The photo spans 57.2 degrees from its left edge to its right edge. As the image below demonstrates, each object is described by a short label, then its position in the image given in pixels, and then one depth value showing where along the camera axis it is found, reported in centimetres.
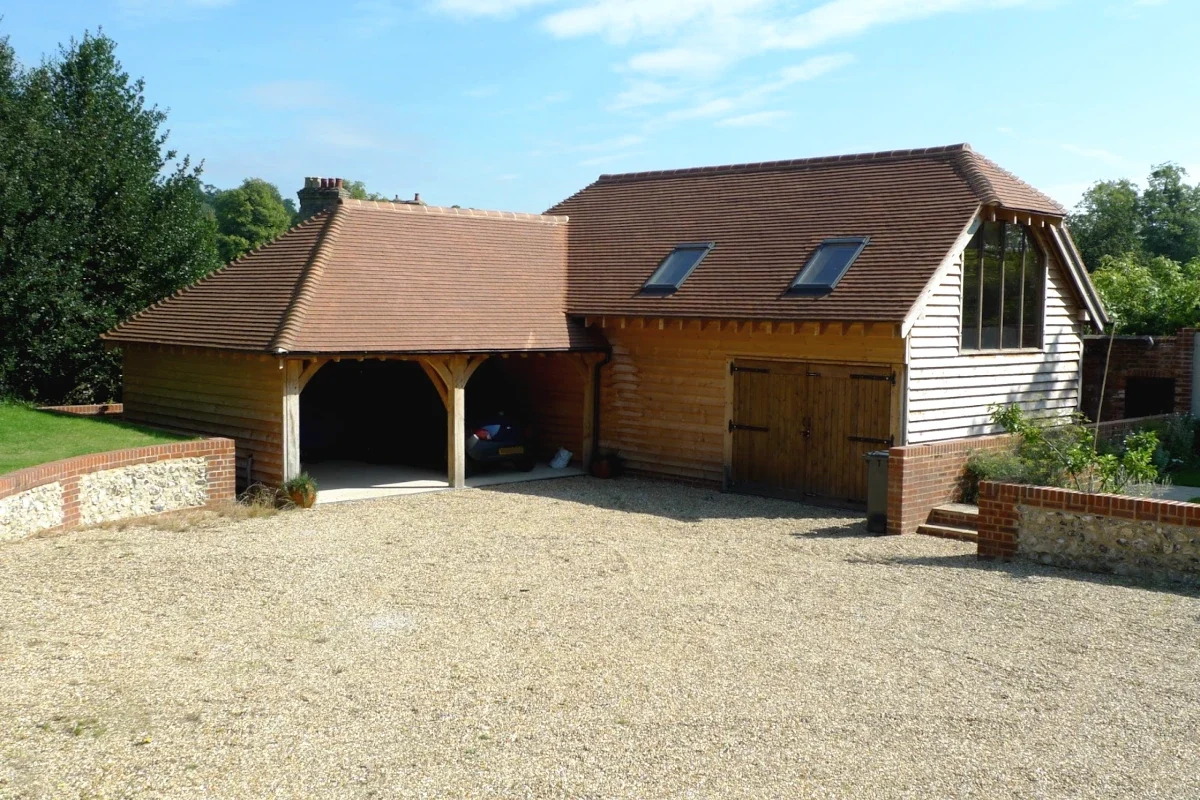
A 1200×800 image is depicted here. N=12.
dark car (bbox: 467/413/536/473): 1758
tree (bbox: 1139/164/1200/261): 5019
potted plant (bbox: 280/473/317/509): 1488
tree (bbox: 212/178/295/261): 5550
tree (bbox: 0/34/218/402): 2011
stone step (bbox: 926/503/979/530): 1354
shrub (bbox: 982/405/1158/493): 1204
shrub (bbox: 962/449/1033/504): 1384
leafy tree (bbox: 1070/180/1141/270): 4641
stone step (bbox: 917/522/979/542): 1327
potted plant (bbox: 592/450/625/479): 1814
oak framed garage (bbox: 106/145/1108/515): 1511
